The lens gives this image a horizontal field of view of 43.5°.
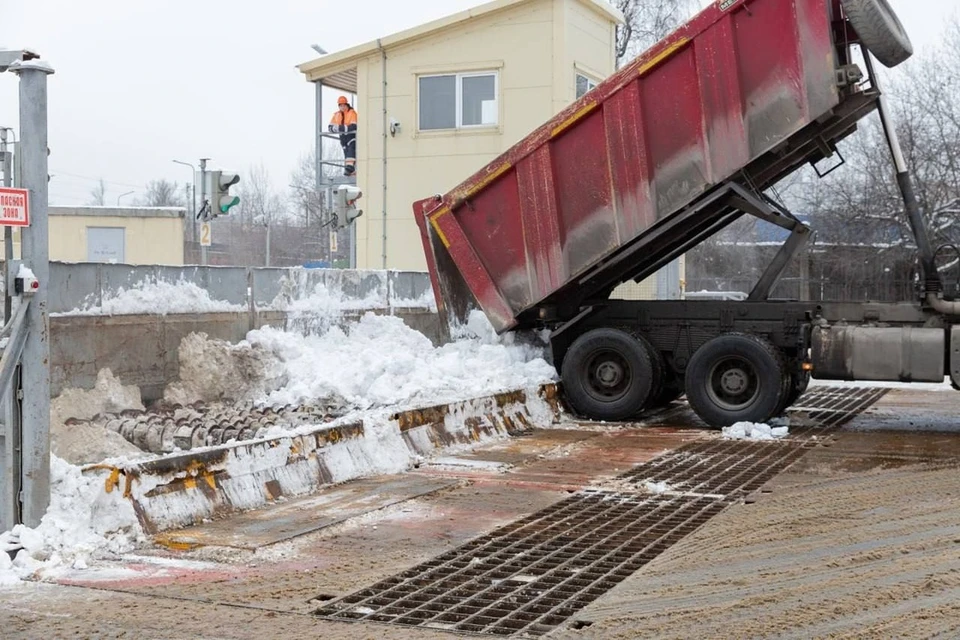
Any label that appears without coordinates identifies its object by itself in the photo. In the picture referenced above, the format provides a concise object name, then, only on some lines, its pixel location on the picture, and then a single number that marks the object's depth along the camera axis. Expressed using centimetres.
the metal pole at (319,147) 2280
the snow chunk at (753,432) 1202
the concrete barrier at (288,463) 728
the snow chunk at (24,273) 661
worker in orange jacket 2244
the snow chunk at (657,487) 887
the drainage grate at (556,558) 560
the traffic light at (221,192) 1495
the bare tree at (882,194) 3027
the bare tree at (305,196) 5715
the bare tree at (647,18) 4069
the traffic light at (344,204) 1656
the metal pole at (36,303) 664
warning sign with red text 645
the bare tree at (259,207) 7356
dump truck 1120
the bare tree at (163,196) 7394
